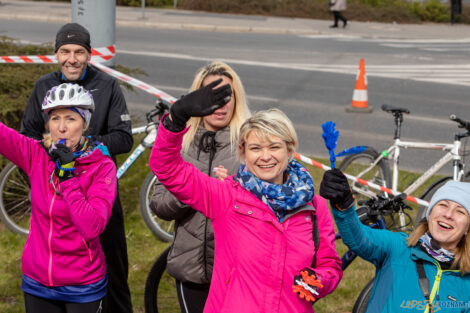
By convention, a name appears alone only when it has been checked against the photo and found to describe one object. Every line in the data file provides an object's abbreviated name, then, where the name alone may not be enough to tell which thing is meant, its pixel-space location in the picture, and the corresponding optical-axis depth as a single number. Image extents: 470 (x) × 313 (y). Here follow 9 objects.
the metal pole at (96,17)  6.32
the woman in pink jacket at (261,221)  3.05
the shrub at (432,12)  30.98
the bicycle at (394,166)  7.03
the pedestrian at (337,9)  26.34
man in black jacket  4.56
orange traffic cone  12.37
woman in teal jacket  3.29
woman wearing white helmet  3.62
